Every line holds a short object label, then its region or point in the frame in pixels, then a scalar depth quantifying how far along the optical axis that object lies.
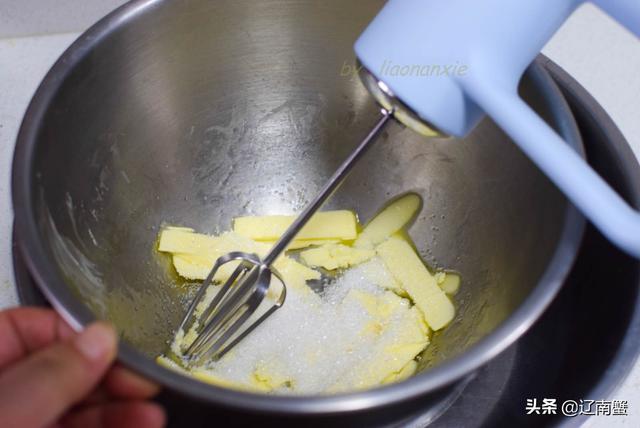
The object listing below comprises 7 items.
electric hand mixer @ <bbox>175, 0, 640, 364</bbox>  0.47
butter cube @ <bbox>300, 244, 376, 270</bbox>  0.74
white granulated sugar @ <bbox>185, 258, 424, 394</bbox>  0.65
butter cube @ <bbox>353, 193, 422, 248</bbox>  0.74
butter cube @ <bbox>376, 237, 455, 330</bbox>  0.67
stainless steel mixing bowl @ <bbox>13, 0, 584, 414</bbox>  0.55
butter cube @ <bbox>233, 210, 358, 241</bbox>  0.74
